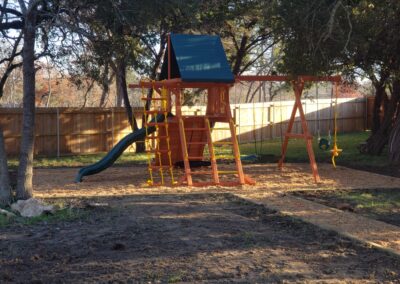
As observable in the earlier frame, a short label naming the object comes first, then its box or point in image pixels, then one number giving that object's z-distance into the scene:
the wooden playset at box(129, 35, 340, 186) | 13.30
